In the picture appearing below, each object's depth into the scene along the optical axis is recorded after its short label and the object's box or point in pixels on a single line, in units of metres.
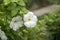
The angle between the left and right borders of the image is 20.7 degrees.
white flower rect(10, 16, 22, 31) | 2.02
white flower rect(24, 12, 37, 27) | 2.05
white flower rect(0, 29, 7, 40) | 2.01
